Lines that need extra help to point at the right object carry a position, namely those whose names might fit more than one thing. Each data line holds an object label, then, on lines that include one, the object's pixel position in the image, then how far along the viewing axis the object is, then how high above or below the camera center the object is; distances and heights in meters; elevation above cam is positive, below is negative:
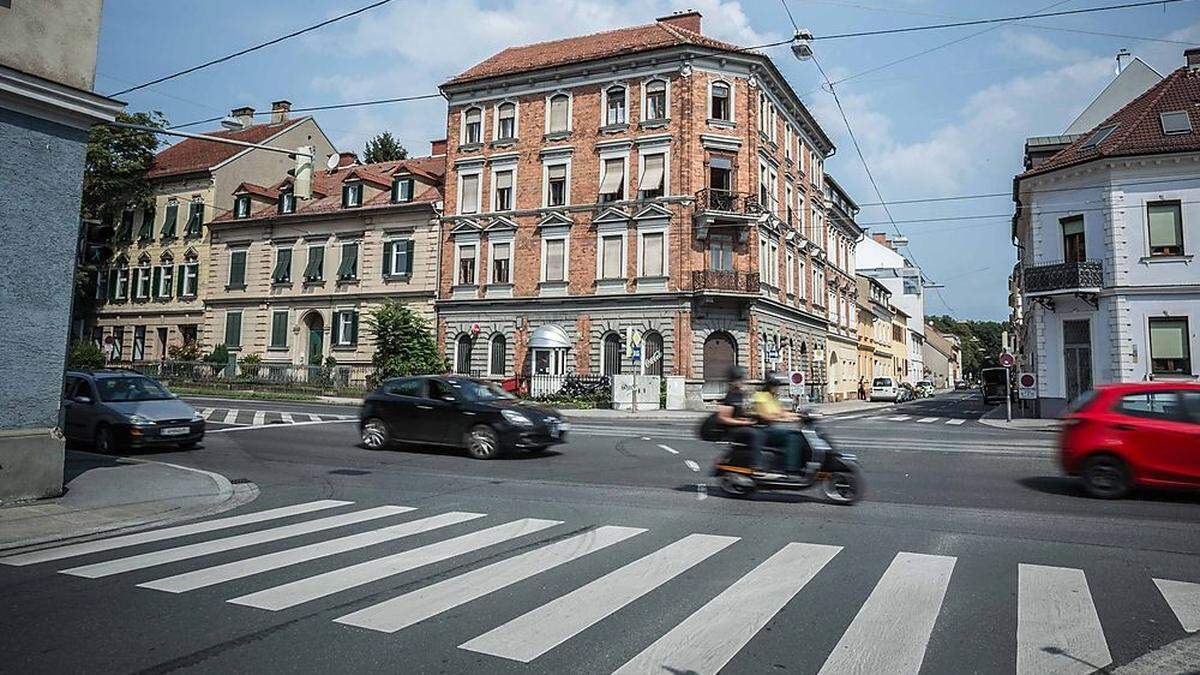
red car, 9.12 -0.57
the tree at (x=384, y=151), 55.09 +17.70
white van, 50.06 +0.03
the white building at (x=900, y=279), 80.00 +13.21
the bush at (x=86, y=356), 40.72 +1.05
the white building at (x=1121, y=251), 24.92 +5.22
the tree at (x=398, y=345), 34.59 +1.74
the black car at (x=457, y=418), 13.62 -0.71
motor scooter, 8.99 -1.11
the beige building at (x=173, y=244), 44.84 +8.51
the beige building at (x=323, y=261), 39.25 +6.79
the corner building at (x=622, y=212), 33.06 +8.44
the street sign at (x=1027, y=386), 26.73 +0.27
